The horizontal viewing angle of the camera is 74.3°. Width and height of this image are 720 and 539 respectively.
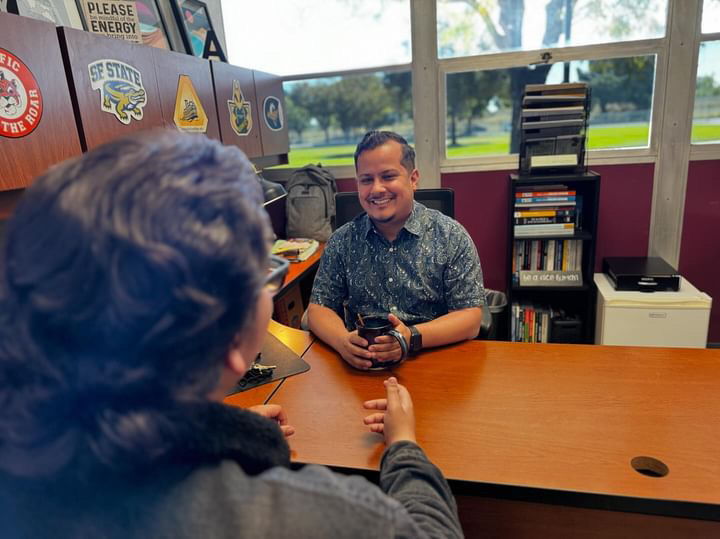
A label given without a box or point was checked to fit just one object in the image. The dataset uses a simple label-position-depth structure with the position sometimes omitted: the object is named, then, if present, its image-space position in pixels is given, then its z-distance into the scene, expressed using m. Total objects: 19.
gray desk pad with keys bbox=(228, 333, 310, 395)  1.28
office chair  2.13
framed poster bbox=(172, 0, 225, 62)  2.65
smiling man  1.68
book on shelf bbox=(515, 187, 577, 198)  2.60
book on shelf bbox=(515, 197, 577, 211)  2.61
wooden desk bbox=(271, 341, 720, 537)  0.86
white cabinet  2.41
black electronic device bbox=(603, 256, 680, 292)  2.50
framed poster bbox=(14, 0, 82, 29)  1.76
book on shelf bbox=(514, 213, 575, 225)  2.63
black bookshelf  2.59
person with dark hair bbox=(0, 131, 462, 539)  0.40
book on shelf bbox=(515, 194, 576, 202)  2.60
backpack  3.06
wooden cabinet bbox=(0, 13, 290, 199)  1.36
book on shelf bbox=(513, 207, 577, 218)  2.62
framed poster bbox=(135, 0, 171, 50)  2.34
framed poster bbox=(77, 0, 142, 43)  1.96
